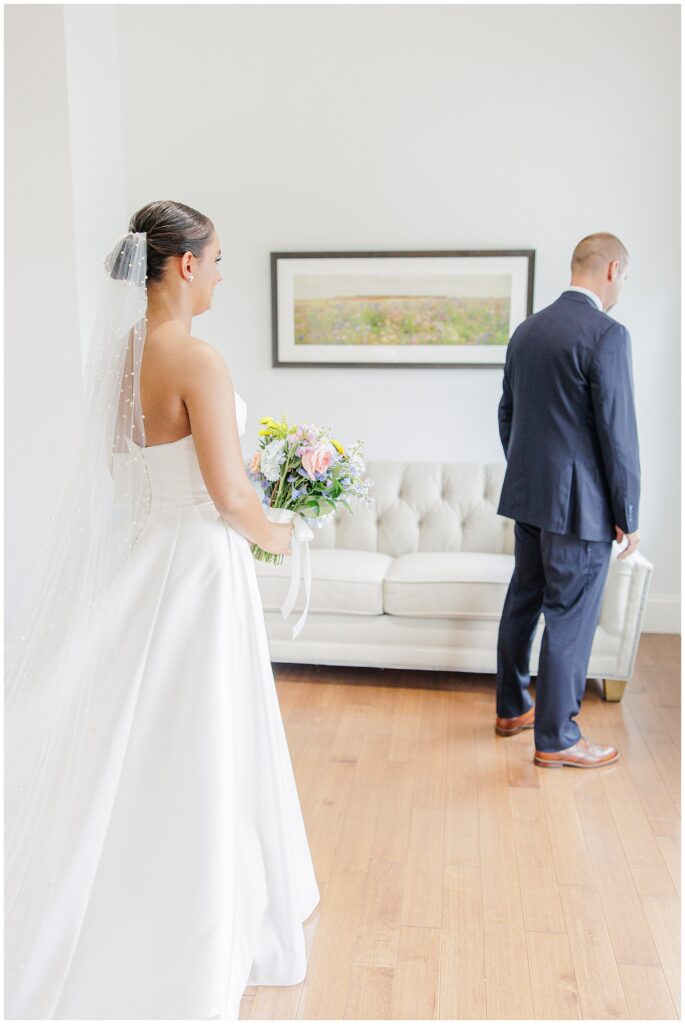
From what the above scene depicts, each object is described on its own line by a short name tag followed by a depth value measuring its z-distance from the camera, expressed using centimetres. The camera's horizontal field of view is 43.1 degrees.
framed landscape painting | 439
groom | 277
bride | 176
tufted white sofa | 358
